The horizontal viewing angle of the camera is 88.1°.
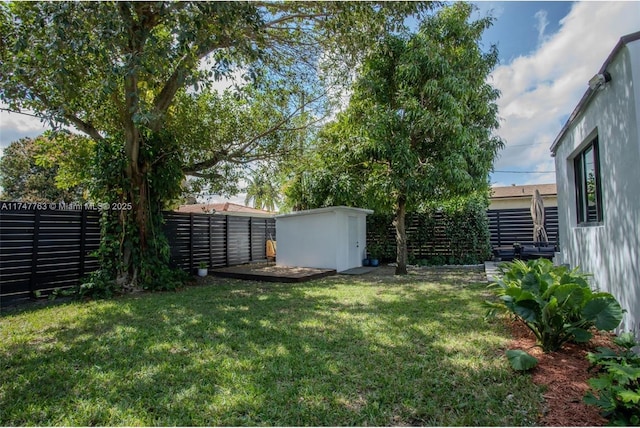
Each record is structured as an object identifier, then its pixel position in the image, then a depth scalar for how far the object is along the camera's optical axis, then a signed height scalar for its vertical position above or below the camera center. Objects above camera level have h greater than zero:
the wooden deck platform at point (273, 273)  9.34 -1.02
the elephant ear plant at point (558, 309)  3.17 -0.72
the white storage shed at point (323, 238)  11.07 +0.04
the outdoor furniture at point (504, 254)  10.49 -0.53
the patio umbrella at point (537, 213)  9.81 +0.71
